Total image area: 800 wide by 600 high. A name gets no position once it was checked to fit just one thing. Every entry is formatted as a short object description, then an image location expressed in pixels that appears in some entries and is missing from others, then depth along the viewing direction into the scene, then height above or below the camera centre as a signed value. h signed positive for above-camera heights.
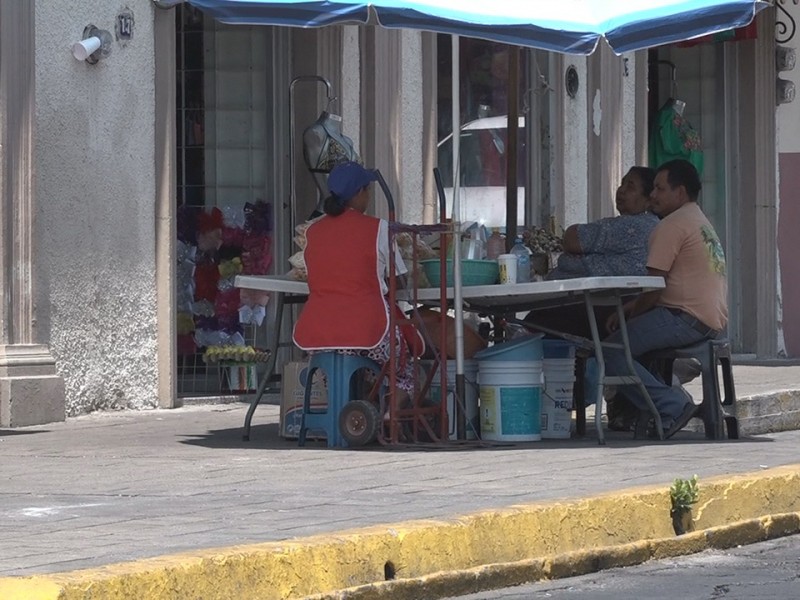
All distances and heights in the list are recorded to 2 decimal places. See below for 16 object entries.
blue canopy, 15.97 +1.30
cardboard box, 17.88 -0.43
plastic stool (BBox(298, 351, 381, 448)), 17.21 -0.34
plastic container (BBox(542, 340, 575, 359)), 18.36 -0.23
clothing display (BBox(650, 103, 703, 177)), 32.72 +1.48
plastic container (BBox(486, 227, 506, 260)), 18.56 +0.30
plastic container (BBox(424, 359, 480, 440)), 17.60 -0.43
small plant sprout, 12.82 -0.68
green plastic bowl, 17.48 +0.16
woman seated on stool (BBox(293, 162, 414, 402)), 16.98 +0.13
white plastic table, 16.81 +0.05
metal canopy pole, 17.02 +0.16
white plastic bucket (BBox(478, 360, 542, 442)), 17.44 -0.45
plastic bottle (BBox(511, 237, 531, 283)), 17.45 +0.19
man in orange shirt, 17.97 +0.00
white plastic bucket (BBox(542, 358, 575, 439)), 18.23 -0.46
